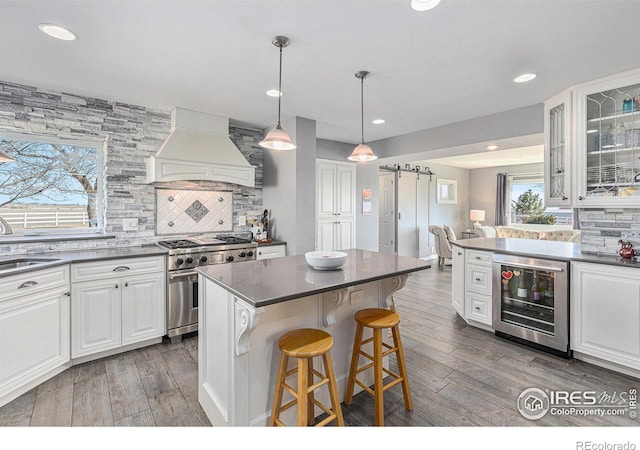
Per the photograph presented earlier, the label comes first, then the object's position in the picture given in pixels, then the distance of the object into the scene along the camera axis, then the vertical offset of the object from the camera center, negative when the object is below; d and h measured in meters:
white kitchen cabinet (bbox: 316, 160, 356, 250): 4.82 +0.31
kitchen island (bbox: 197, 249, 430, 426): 1.62 -0.58
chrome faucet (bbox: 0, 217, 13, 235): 2.71 -0.04
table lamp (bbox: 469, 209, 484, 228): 8.14 +0.25
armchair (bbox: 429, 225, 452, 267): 6.59 -0.42
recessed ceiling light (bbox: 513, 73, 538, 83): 2.65 +1.28
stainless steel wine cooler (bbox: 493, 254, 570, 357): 2.77 -0.74
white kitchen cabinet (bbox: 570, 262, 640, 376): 2.42 -0.73
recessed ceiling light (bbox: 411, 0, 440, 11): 1.71 +1.23
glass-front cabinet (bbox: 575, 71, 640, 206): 2.63 +0.74
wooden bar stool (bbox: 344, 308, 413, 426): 1.88 -0.84
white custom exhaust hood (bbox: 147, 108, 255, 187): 3.34 +0.78
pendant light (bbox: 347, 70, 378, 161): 2.64 +0.62
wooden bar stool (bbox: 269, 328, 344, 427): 1.57 -0.79
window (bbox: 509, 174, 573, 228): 7.48 +0.44
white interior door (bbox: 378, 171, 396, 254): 7.05 +0.27
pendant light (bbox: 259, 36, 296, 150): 2.23 +0.60
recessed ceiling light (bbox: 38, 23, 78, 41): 1.96 +1.24
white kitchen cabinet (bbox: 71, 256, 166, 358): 2.64 -0.73
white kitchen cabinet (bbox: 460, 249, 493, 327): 3.30 -0.67
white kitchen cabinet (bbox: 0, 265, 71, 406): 2.14 -0.79
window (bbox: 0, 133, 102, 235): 2.94 +0.37
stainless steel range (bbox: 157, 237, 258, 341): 3.08 -0.53
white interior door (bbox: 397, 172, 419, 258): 7.18 +0.22
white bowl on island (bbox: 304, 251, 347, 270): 2.02 -0.25
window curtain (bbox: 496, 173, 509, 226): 8.27 +0.69
